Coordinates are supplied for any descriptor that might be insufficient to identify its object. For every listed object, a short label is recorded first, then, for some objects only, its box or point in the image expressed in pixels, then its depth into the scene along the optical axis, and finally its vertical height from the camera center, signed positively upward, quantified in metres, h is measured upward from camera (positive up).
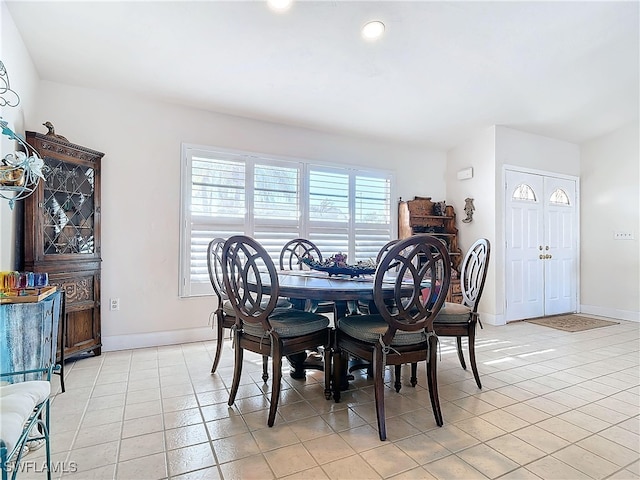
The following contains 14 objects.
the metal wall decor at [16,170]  1.79 +0.39
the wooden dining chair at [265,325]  2.00 -0.51
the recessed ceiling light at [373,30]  2.75 +1.75
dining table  1.99 -0.27
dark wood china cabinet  2.67 +0.10
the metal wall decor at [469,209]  4.93 +0.51
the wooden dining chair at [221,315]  2.63 -0.56
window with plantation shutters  3.71 +0.47
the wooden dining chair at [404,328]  1.85 -0.50
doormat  4.45 -1.07
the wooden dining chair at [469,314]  2.51 -0.51
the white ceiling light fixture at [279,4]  2.47 +1.74
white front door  4.76 -0.01
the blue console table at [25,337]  1.81 -0.51
